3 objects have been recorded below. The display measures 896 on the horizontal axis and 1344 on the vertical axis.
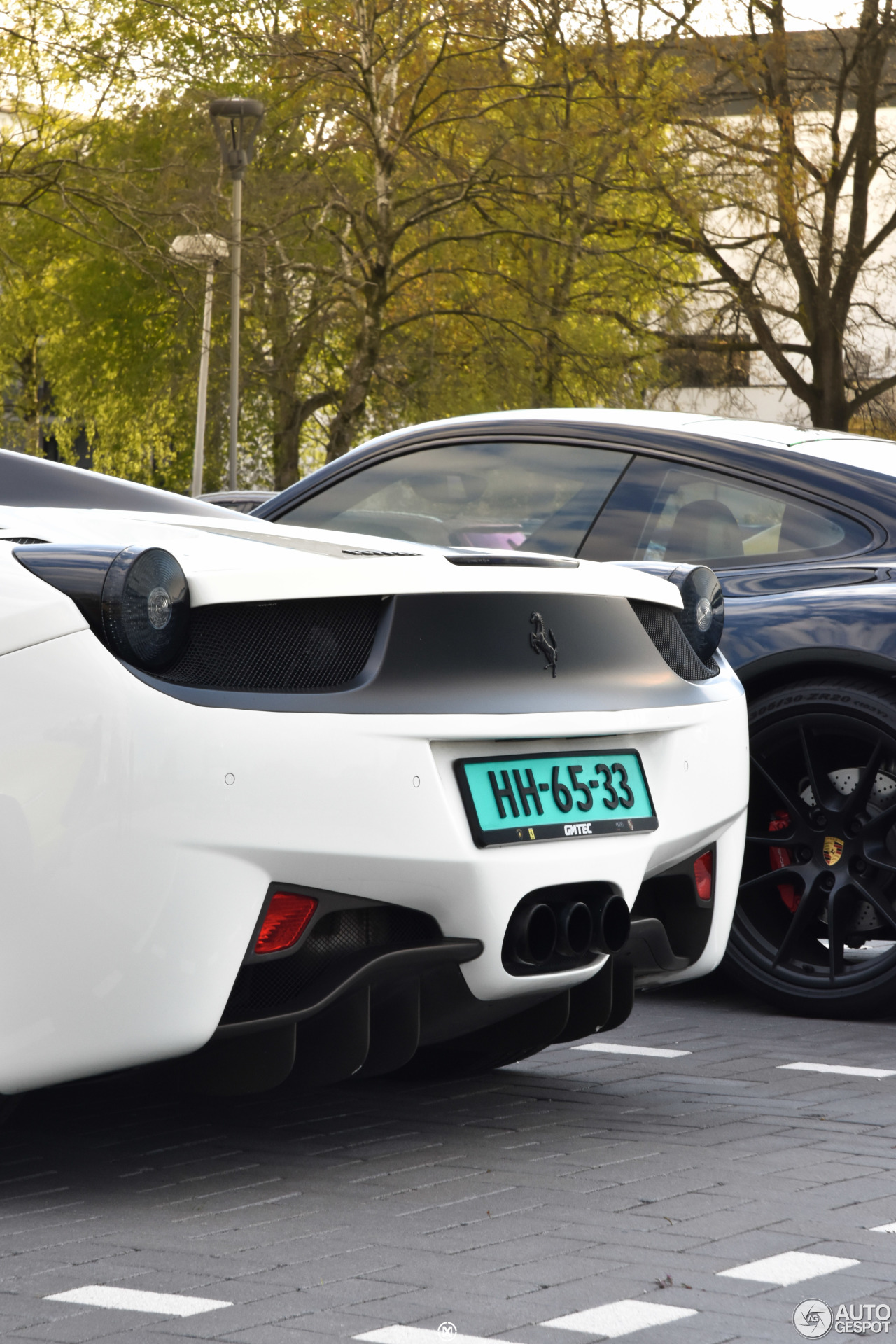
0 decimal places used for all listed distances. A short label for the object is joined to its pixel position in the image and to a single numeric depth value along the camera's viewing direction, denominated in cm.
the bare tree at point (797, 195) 2245
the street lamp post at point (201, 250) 1883
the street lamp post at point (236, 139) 2094
